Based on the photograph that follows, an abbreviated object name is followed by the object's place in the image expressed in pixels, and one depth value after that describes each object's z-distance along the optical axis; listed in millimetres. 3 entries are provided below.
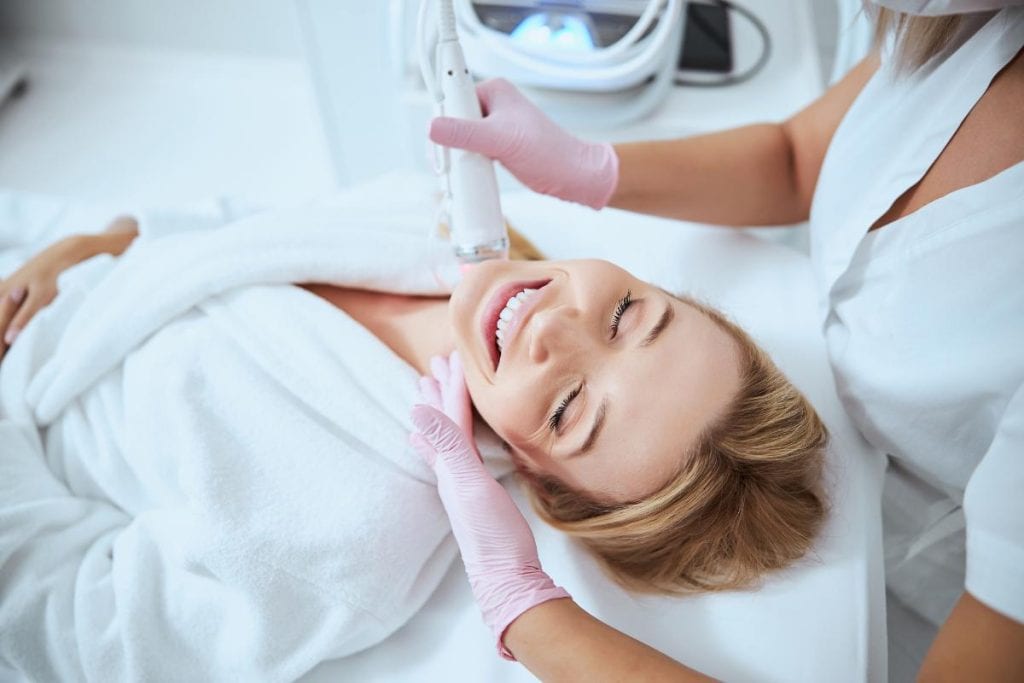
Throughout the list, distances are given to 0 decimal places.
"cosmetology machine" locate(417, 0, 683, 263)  1318
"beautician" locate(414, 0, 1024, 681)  691
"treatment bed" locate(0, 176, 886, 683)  860
